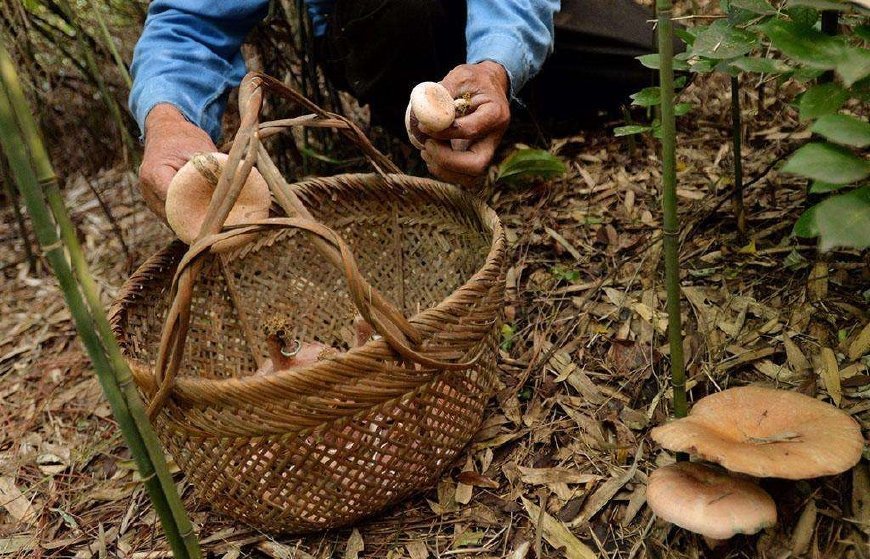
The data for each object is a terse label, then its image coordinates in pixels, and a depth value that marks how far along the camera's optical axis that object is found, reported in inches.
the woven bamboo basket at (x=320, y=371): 31.0
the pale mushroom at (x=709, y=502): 27.1
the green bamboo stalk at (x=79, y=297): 20.7
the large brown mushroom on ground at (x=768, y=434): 26.3
